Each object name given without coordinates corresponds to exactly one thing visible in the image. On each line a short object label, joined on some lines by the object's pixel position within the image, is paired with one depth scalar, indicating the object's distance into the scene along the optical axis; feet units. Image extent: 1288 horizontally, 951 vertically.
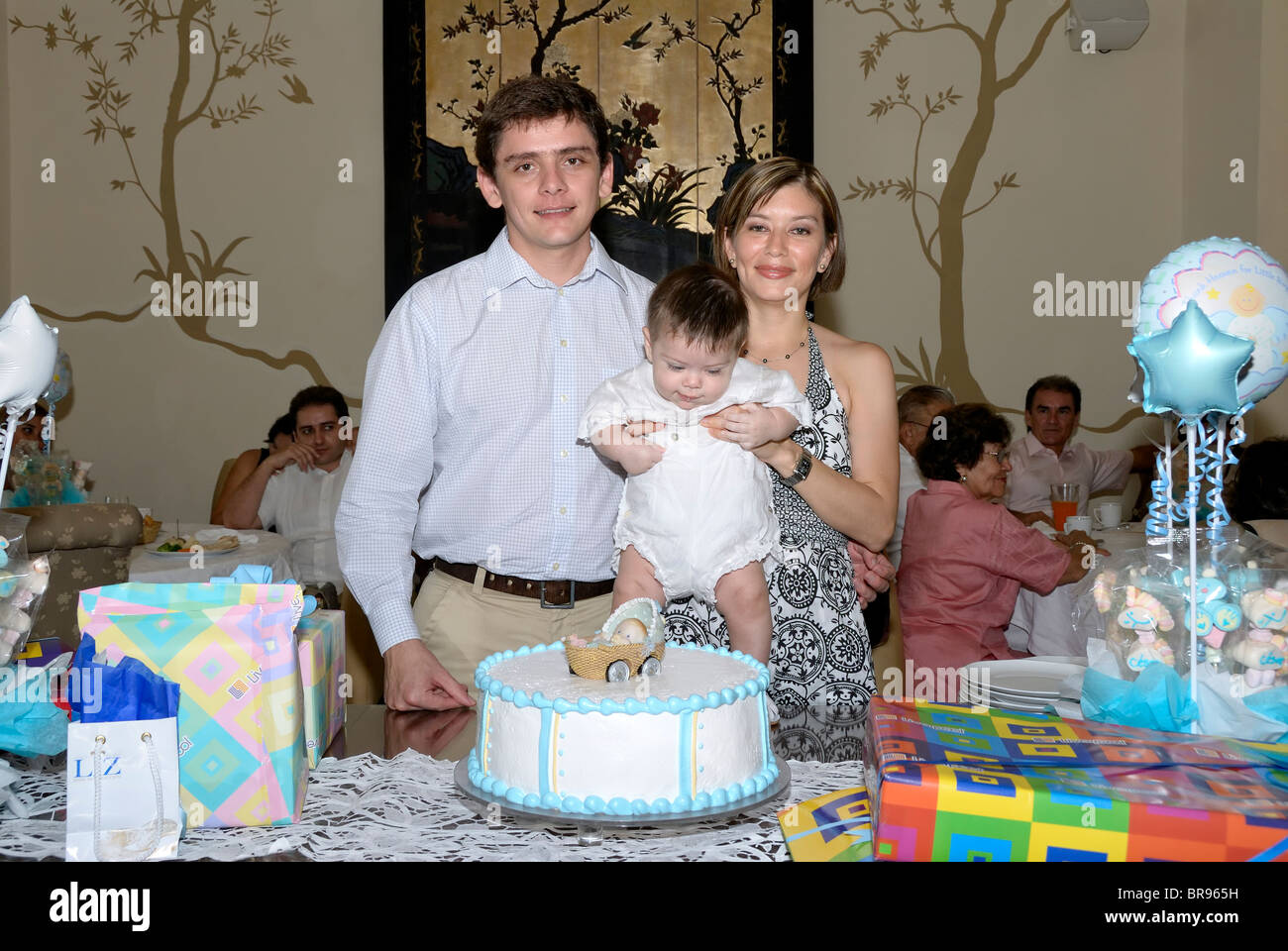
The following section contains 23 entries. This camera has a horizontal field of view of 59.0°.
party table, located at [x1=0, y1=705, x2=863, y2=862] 4.17
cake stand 4.20
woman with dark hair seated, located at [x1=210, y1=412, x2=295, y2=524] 17.40
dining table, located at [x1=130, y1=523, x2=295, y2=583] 12.80
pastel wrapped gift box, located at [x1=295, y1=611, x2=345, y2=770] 5.12
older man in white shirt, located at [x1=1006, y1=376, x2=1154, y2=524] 18.17
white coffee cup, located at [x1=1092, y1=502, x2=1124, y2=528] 14.92
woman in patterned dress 6.75
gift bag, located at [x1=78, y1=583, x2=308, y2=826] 4.39
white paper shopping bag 4.06
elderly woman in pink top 12.40
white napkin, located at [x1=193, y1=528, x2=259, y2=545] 14.13
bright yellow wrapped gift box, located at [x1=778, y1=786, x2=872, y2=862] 4.12
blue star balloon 4.47
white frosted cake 4.30
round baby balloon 4.65
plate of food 13.31
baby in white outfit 6.33
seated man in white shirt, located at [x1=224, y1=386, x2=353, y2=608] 16.87
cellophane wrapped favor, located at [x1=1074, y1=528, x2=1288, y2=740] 4.64
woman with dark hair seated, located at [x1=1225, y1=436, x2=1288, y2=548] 11.08
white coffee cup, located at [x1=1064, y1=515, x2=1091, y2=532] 14.08
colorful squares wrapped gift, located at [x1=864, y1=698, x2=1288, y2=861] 3.70
